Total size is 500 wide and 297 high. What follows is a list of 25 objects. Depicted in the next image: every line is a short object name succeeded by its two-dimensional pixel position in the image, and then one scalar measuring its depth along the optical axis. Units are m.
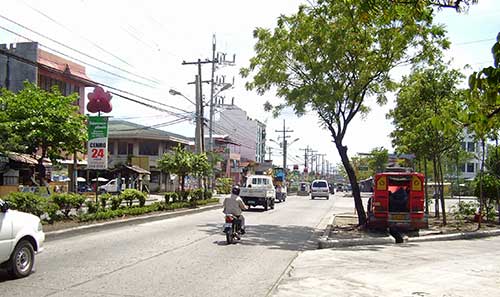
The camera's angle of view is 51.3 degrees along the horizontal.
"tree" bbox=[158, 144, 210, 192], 28.08
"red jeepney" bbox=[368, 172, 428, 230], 17.73
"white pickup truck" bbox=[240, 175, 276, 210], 30.34
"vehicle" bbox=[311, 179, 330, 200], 54.84
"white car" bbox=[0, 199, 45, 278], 8.72
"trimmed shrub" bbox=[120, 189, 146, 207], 21.34
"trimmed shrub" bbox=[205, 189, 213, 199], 34.81
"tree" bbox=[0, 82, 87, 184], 17.67
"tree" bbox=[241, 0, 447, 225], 17.67
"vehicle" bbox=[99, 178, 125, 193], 48.38
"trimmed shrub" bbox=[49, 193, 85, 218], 16.52
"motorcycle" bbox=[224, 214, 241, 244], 14.48
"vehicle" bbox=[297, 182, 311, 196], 71.07
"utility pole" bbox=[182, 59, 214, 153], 35.06
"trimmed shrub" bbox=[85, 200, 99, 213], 18.15
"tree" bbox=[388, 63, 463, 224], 19.92
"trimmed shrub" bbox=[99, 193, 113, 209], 19.63
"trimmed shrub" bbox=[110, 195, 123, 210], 20.17
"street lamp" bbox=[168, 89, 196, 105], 36.27
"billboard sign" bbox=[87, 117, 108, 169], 18.31
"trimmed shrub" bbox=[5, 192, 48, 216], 14.41
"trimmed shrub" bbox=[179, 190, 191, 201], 29.38
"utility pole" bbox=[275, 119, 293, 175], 78.55
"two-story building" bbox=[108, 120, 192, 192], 59.66
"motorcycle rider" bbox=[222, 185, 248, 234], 14.98
